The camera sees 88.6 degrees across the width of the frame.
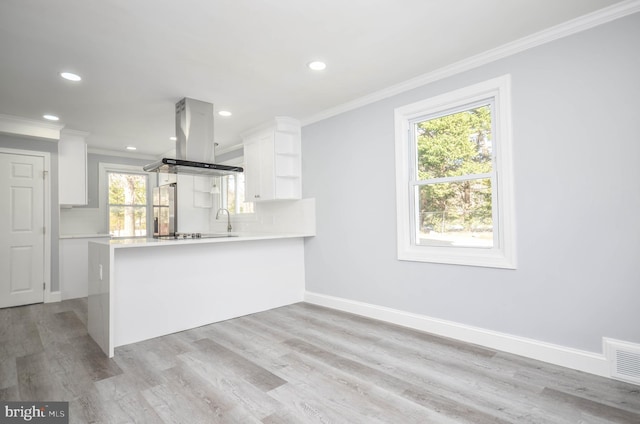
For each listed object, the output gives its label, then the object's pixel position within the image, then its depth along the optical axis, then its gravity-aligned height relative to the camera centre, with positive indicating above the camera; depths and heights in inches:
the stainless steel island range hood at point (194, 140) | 145.0 +35.8
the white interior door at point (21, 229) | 173.3 -4.0
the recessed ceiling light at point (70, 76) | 118.5 +53.4
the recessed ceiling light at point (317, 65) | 115.8 +54.4
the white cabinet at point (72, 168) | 192.9 +32.0
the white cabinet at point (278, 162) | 176.6 +31.0
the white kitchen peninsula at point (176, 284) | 116.3 -26.4
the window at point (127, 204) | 244.2 +12.4
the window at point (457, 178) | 108.8 +13.7
